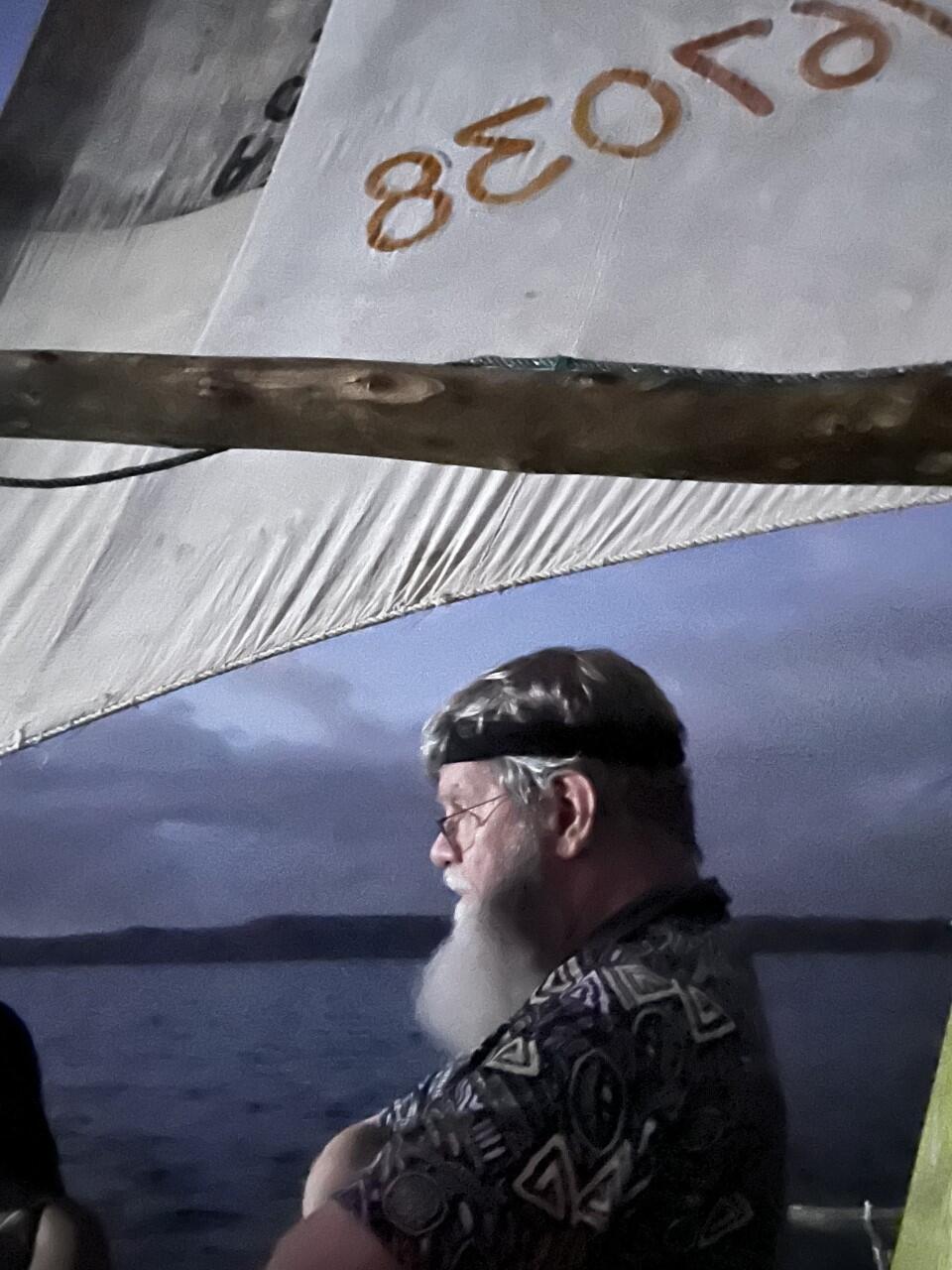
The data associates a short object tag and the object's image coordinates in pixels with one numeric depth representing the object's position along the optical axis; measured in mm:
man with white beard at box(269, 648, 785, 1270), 805
